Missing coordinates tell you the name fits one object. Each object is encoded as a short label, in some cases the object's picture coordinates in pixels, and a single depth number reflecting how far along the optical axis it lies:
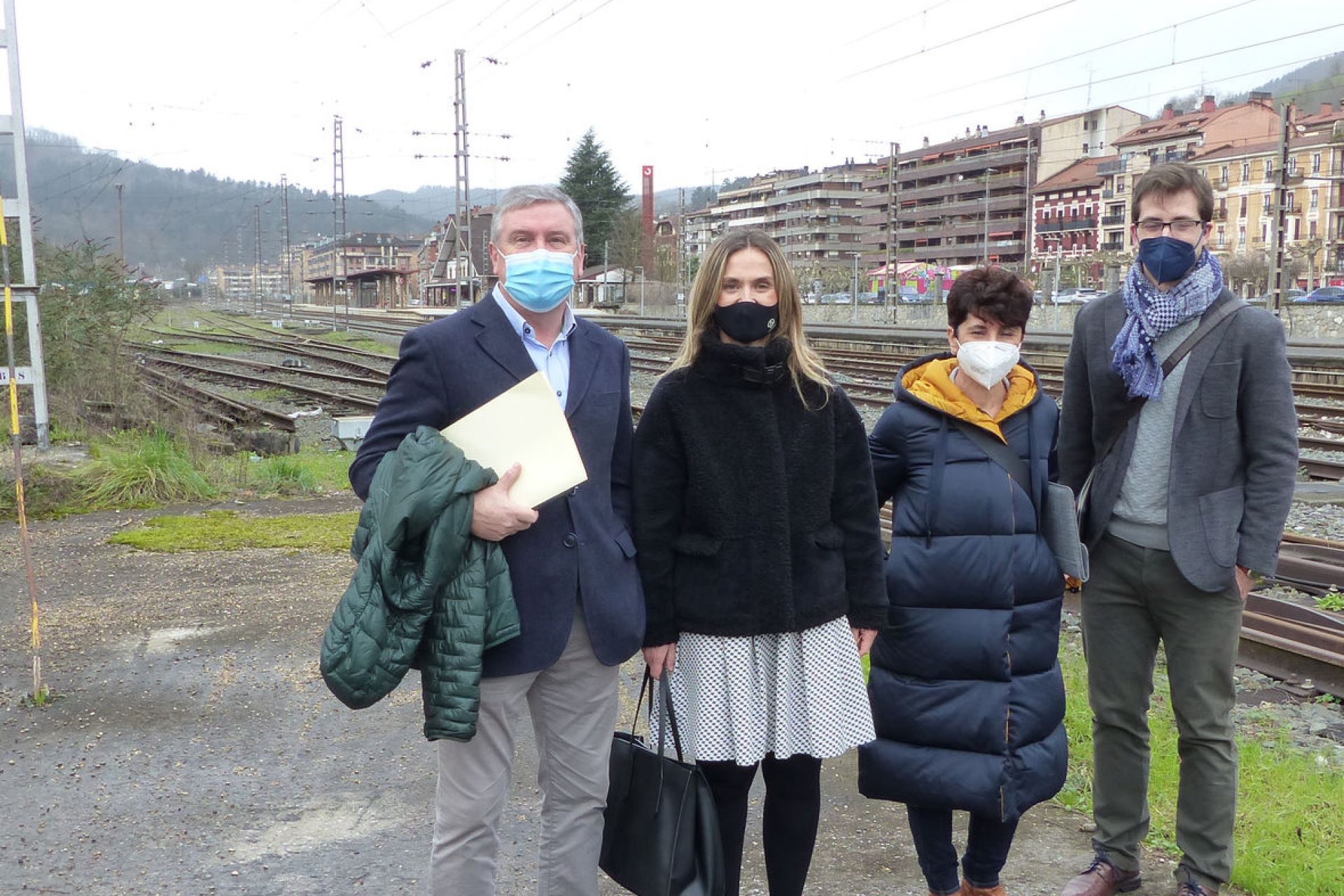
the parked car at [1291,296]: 33.95
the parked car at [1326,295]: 44.88
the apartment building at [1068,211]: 111.12
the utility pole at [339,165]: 47.78
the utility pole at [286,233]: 65.81
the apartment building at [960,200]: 120.44
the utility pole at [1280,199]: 26.92
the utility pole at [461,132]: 30.36
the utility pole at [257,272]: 73.67
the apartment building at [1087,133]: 119.69
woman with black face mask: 3.04
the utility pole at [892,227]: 41.59
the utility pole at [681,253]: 56.29
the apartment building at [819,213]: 153.25
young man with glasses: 3.26
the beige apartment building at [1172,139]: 94.75
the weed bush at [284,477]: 10.31
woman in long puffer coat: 3.25
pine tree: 79.12
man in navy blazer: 2.86
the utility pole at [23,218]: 9.98
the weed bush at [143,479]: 9.39
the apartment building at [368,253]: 148.38
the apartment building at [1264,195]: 86.00
